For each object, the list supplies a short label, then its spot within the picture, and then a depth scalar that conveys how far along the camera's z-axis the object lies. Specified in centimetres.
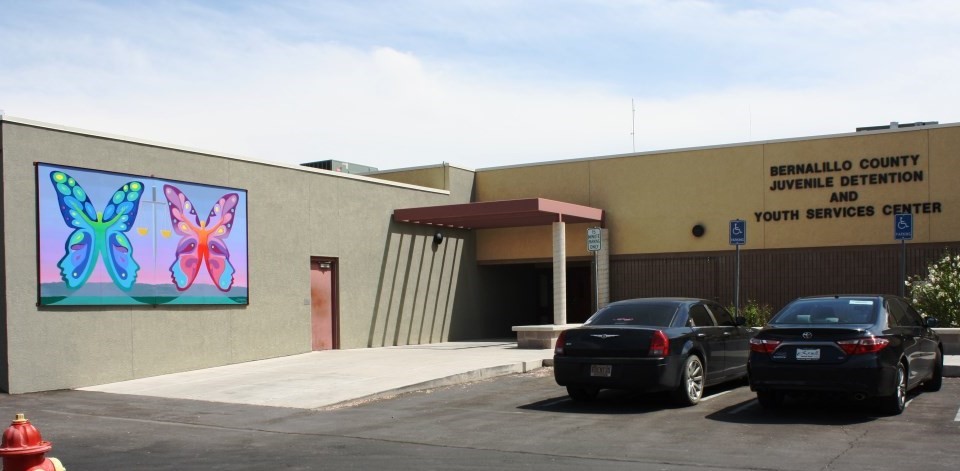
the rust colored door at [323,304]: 2134
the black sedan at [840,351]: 1077
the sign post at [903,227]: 1689
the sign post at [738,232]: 1823
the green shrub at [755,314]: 2061
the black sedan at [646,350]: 1206
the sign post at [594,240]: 1875
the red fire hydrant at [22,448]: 553
